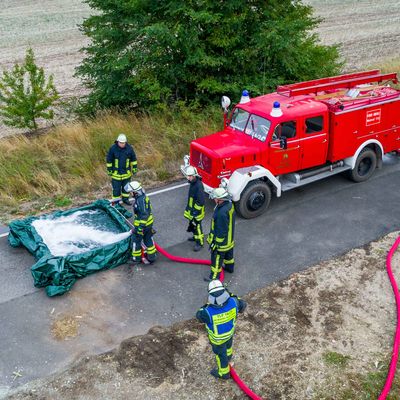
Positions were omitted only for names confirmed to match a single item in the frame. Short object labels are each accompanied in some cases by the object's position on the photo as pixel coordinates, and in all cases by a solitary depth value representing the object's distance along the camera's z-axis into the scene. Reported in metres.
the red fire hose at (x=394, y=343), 5.77
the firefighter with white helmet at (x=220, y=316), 5.41
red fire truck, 9.45
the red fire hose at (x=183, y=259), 8.41
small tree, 13.19
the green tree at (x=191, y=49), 12.84
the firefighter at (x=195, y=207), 8.36
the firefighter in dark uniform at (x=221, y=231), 7.34
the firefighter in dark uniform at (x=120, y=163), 9.88
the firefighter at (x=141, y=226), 7.88
